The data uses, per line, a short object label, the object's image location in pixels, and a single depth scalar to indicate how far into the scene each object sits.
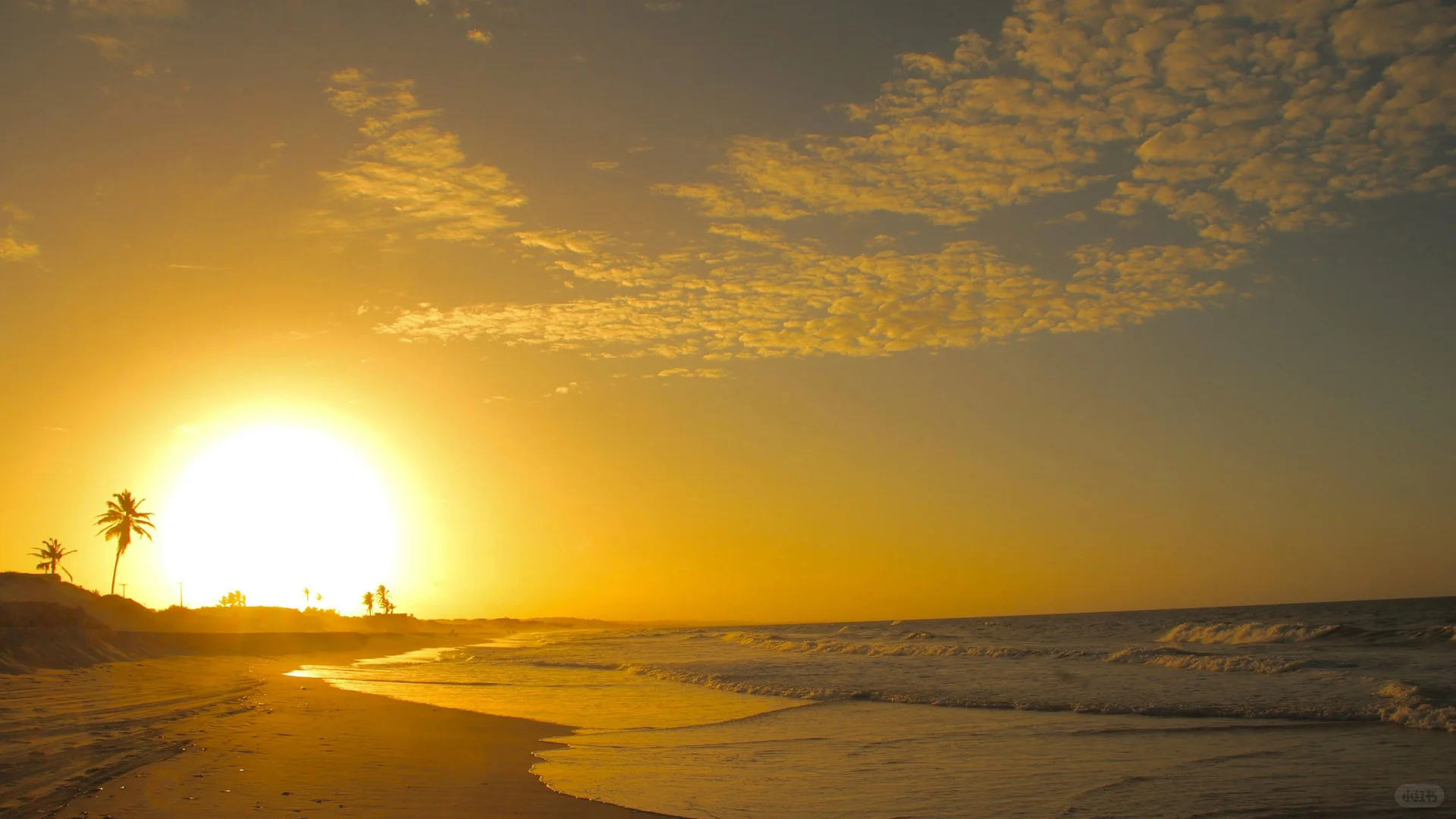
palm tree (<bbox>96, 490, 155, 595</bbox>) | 70.75
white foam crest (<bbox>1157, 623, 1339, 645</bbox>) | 44.78
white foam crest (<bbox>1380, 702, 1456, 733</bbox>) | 15.81
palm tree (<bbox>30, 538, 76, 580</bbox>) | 78.75
